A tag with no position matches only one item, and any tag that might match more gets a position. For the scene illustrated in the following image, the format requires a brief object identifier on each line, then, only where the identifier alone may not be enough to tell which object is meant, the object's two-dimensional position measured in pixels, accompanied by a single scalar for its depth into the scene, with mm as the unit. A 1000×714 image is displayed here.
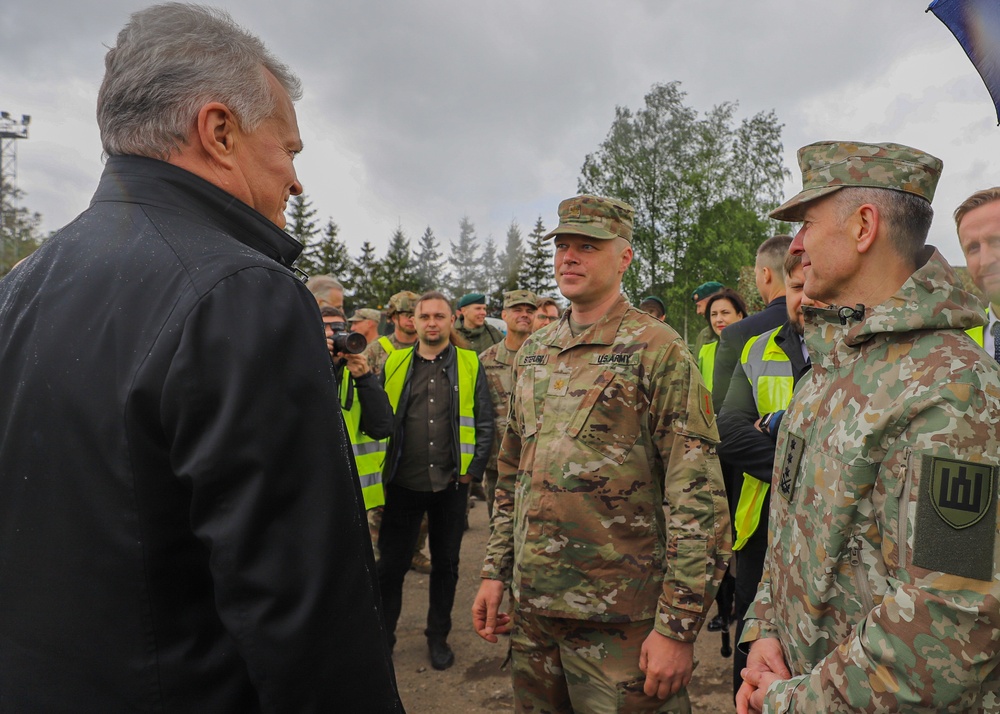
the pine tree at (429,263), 58719
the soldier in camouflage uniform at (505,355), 5487
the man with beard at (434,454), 4285
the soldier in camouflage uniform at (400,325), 5926
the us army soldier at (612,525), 2205
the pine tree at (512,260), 48219
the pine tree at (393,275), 40500
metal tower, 31594
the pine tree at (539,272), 44156
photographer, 3961
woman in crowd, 5270
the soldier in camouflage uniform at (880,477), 1190
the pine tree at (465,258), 62688
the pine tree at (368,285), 40250
